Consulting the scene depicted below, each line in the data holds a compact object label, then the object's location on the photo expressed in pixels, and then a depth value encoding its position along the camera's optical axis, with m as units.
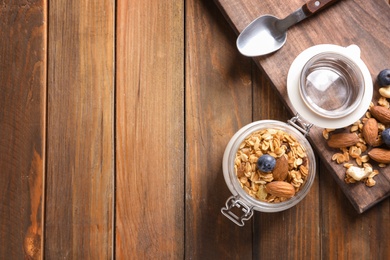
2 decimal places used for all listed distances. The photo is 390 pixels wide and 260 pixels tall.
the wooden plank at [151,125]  0.90
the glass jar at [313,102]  0.82
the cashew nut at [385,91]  0.85
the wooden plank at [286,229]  0.90
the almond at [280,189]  0.80
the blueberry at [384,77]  0.84
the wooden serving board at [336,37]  0.87
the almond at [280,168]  0.80
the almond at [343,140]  0.85
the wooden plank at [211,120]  0.90
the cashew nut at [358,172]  0.85
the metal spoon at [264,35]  0.86
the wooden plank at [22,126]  0.89
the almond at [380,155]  0.85
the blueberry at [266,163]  0.78
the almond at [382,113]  0.84
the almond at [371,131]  0.85
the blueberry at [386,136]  0.84
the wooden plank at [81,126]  0.90
